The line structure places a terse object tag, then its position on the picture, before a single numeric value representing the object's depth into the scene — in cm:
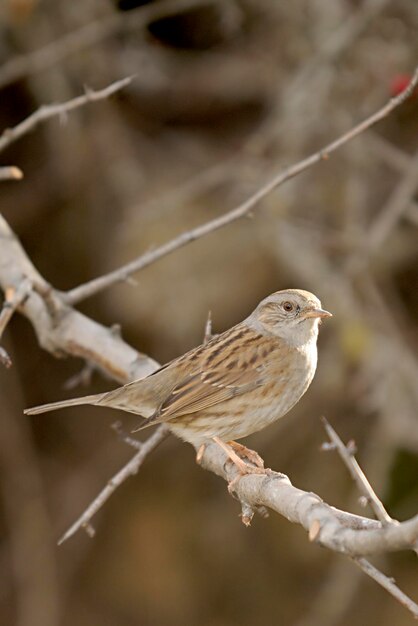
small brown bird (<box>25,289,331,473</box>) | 790
